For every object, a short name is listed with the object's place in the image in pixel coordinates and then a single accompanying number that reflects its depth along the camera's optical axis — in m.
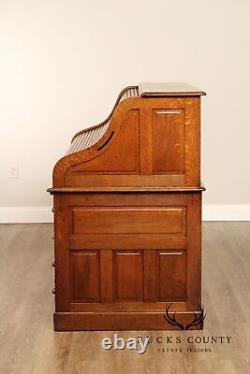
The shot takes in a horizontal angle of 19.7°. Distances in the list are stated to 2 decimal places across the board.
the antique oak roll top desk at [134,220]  3.92
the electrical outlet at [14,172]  7.10
